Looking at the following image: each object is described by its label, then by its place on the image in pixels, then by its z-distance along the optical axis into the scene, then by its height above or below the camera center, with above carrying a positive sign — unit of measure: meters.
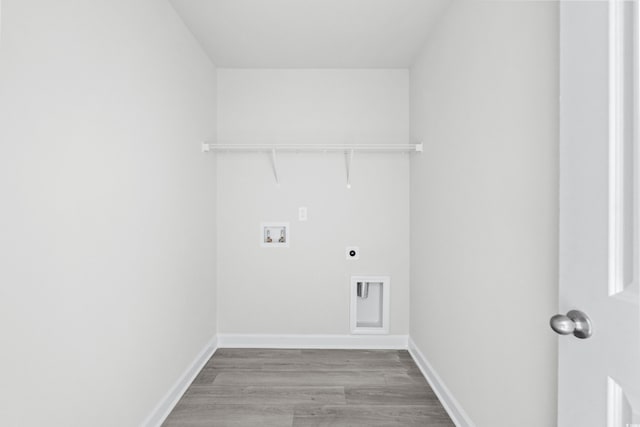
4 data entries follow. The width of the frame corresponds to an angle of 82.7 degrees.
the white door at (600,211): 0.75 +0.00
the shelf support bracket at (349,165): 3.04 +0.39
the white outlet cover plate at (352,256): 3.17 -0.40
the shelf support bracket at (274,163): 2.95 +0.41
